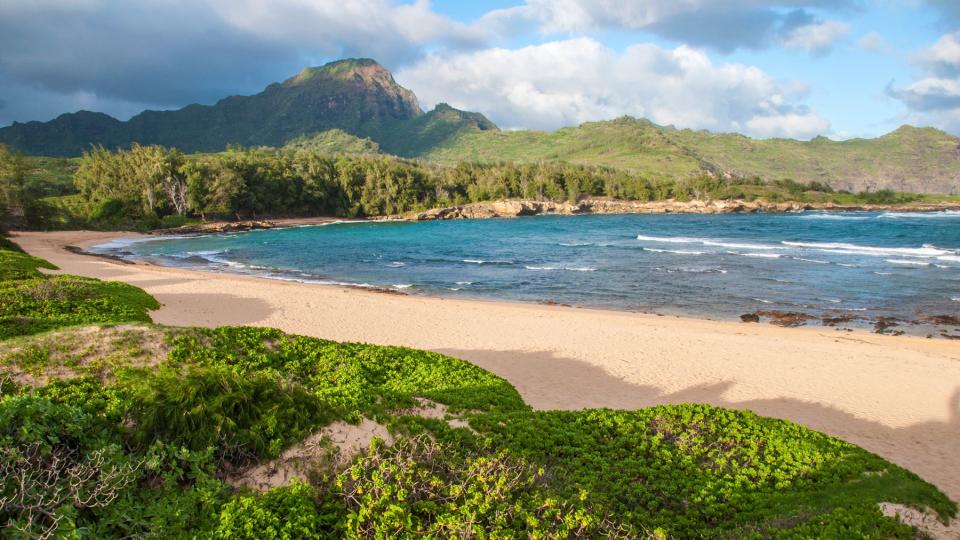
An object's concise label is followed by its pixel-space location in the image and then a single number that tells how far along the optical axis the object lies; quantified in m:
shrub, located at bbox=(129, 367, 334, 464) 4.52
